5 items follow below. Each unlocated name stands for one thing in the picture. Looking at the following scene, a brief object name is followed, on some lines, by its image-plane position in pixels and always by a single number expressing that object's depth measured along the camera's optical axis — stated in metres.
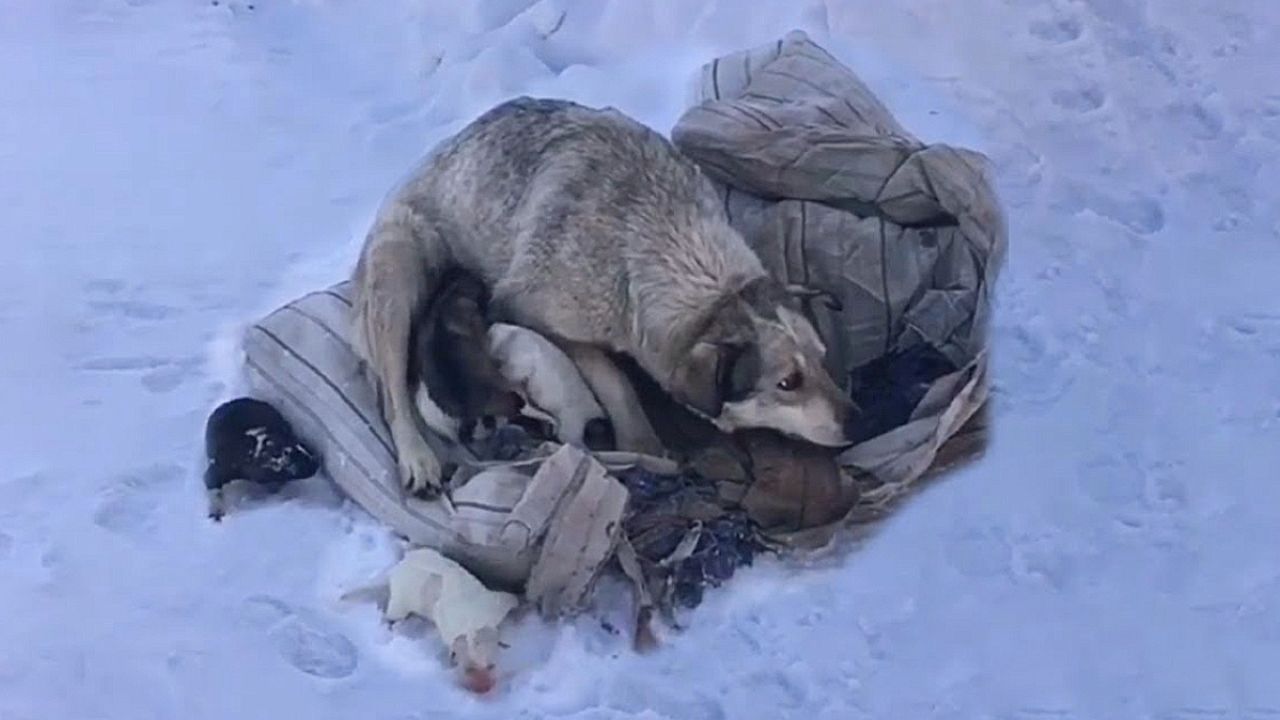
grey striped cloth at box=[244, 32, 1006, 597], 4.68
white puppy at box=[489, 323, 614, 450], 5.03
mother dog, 4.91
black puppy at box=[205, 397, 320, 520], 5.02
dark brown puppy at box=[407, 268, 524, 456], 5.12
